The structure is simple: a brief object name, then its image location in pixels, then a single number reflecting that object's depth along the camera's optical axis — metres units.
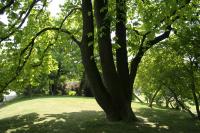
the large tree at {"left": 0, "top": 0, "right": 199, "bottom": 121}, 8.42
